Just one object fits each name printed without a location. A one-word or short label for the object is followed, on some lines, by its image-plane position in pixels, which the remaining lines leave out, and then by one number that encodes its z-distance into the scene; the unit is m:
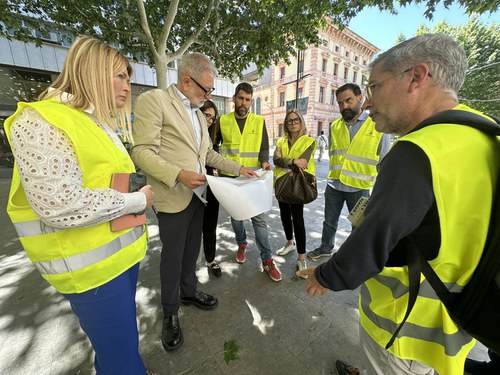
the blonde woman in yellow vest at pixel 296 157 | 2.72
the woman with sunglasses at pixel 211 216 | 2.60
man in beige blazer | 1.59
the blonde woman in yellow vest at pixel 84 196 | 0.83
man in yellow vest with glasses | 0.73
